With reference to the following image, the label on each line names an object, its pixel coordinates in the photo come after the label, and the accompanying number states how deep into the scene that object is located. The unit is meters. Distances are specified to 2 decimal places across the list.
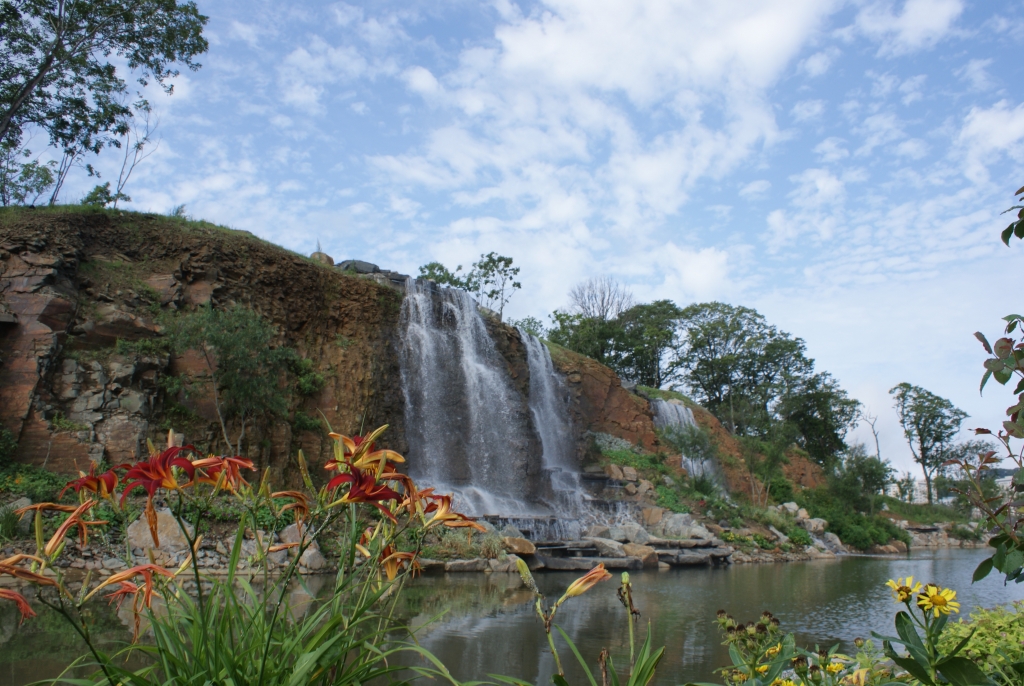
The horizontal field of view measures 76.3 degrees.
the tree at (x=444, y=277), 37.62
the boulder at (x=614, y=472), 24.22
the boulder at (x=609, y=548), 14.55
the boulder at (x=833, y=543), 23.11
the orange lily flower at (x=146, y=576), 1.55
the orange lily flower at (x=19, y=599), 1.45
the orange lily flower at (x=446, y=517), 1.88
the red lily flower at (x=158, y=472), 1.50
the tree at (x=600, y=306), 46.31
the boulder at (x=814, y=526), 23.98
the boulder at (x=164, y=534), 9.66
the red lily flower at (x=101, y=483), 1.65
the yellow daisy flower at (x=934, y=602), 2.10
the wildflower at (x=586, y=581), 1.66
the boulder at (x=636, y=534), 16.21
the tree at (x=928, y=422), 48.06
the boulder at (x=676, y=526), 18.39
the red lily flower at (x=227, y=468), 1.63
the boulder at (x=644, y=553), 14.49
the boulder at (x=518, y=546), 12.55
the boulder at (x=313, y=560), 10.07
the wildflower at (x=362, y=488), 1.52
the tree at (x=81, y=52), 15.55
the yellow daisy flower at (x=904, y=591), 2.16
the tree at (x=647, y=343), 43.09
